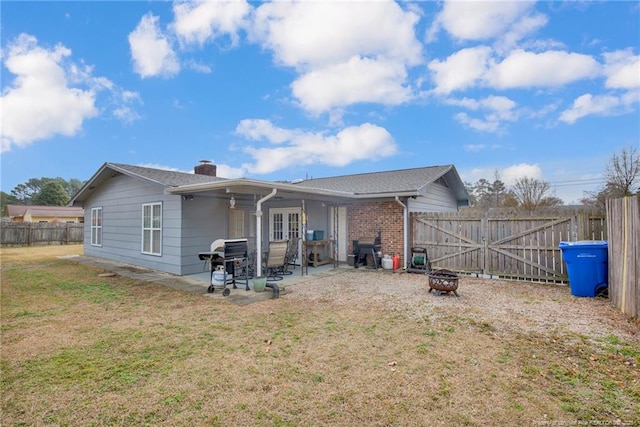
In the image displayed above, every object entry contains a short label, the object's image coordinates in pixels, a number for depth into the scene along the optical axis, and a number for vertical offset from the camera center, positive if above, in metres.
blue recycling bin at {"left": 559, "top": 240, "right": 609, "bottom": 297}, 6.15 -0.92
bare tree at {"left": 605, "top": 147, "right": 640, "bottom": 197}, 15.65 +2.49
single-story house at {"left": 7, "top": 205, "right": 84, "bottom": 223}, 33.56 +1.29
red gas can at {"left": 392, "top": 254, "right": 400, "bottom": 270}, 9.77 -1.26
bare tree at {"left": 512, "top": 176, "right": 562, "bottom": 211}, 21.64 +1.86
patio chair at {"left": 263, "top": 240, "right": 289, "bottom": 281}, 8.04 -0.85
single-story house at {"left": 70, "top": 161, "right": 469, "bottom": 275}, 8.85 +0.40
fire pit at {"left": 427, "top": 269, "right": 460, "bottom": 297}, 6.32 -1.25
